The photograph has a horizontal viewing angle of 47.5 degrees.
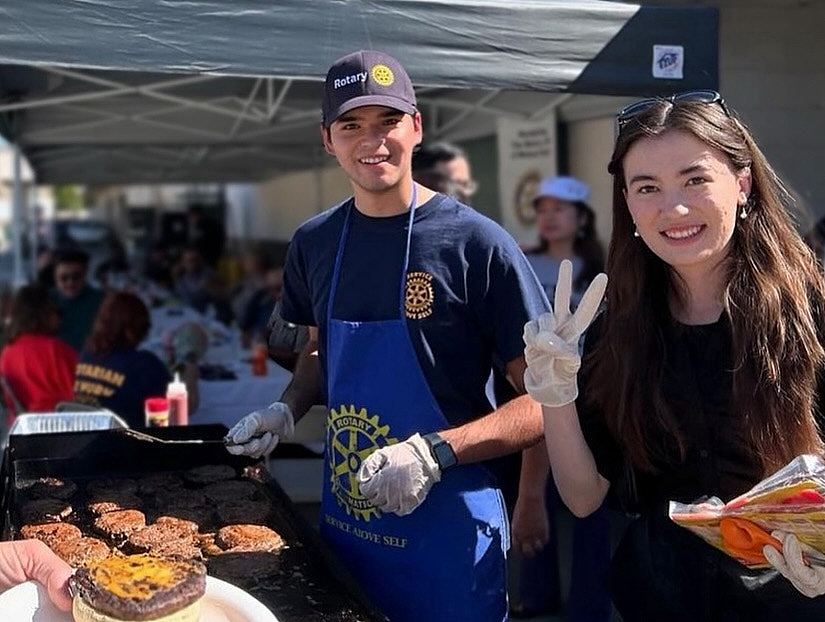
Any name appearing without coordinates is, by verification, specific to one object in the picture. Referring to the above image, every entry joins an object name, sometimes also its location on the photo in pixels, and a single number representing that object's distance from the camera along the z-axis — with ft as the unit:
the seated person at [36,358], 16.85
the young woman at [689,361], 5.65
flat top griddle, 6.38
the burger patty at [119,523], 7.61
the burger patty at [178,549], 7.21
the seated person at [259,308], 24.11
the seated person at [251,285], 28.73
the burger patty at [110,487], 8.59
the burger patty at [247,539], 7.35
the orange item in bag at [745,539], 5.18
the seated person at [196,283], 32.30
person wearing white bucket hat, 12.06
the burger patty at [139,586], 4.78
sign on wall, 23.54
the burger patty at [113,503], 8.10
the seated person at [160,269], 41.37
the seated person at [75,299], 22.61
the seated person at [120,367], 14.64
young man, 6.83
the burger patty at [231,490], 8.44
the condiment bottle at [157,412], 11.04
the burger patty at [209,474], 8.84
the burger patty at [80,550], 7.05
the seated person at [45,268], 30.67
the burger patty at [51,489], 8.49
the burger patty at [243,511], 7.94
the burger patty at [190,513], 8.00
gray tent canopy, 8.99
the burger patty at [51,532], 7.47
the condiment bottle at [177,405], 11.39
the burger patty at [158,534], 7.31
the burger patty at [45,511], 7.94
